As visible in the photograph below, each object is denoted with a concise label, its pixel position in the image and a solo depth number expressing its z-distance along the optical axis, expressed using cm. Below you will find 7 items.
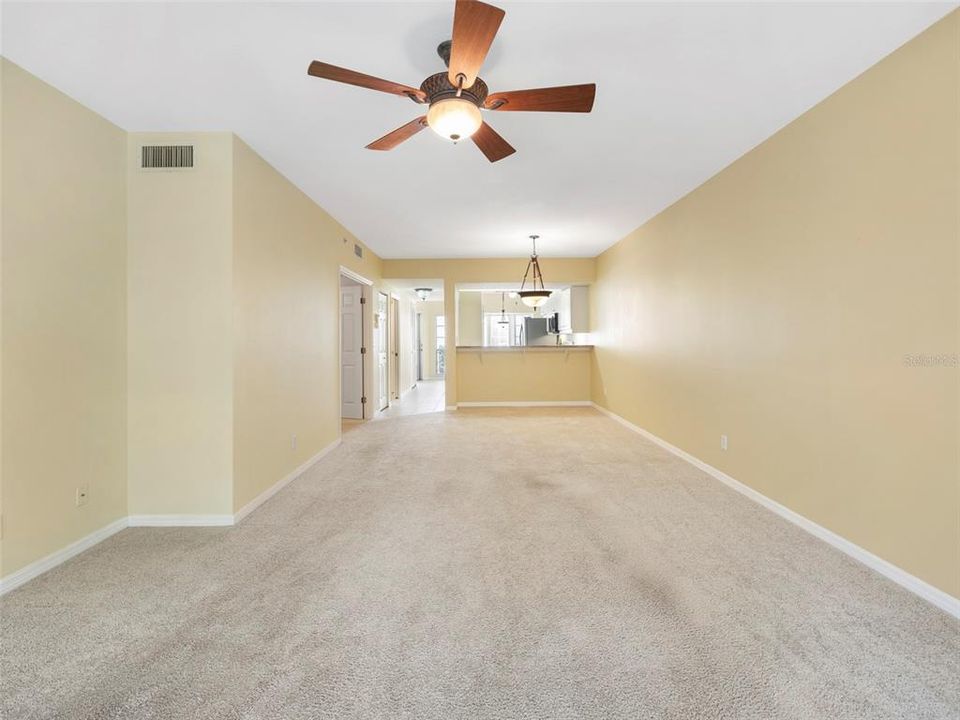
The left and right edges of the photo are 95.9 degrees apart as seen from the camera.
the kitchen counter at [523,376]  768
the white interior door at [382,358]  736
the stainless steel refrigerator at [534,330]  924
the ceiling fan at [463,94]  167
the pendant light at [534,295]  648
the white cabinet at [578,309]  768
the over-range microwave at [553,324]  896
